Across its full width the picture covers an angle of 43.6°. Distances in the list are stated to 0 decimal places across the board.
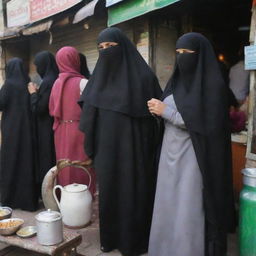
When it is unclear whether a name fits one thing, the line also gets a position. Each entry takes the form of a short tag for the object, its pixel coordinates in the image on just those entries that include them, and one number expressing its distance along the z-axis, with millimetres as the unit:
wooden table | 2439
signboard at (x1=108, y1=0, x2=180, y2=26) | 3841
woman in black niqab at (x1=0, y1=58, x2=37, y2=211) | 3791
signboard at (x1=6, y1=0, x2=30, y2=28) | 6842
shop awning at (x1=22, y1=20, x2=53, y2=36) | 5926
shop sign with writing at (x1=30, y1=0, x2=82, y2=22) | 5474
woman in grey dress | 2252
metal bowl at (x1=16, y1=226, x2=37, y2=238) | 2600
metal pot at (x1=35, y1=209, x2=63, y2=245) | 2455
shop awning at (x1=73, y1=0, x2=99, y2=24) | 4717
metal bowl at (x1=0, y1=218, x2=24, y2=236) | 2627
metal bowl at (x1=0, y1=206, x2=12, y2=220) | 2884
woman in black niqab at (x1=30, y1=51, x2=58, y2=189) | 3662
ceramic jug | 3123
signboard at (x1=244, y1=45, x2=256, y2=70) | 3001
